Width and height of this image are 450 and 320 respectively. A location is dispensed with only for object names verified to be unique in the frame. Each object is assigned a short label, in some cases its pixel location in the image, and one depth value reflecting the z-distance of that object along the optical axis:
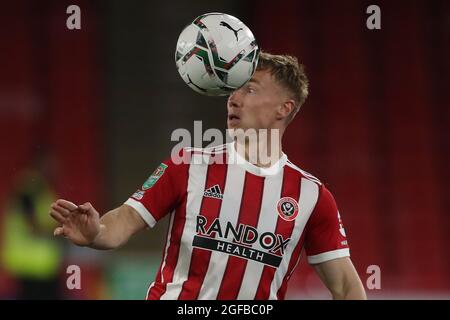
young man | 6.16
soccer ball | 6.29
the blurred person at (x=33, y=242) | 13.02
